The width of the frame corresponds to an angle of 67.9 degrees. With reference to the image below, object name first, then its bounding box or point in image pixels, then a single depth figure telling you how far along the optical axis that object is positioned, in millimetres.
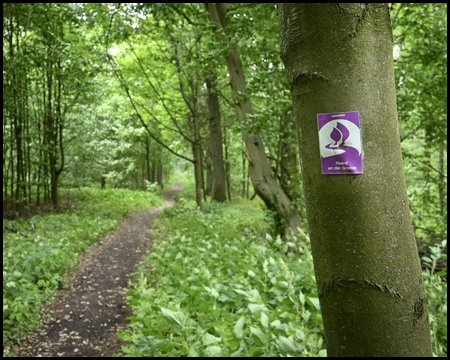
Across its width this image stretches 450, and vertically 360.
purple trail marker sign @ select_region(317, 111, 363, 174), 960
